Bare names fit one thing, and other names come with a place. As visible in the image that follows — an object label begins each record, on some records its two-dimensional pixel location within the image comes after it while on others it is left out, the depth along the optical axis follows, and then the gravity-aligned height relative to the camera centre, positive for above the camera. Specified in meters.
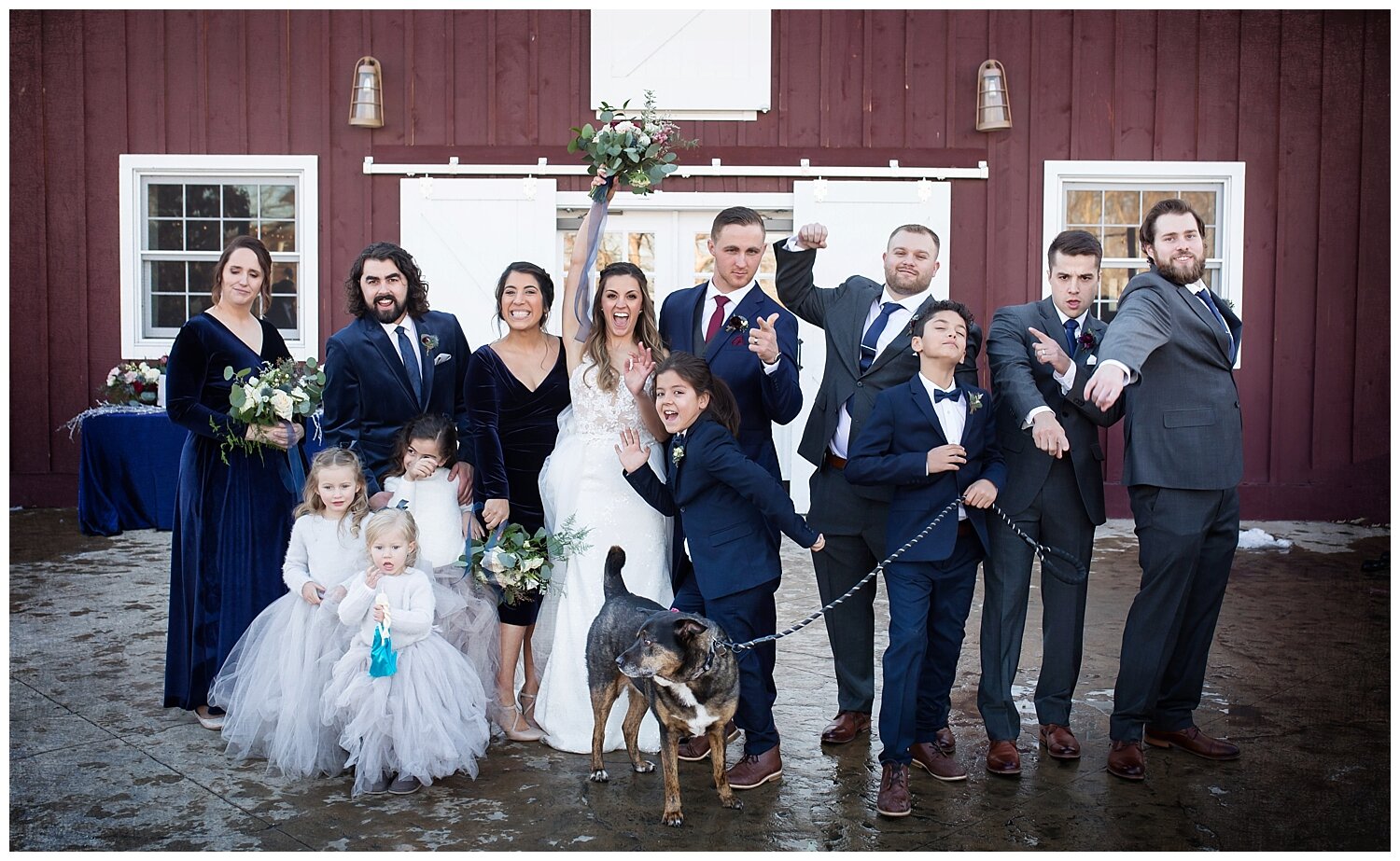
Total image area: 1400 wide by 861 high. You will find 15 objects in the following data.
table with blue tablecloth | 8.58 -0.84
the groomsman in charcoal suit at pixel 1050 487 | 3.95 -0.41
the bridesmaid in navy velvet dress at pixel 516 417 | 4.18 -0.21
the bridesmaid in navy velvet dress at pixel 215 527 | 4.41 -0.64
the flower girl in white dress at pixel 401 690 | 3.69 -1.05
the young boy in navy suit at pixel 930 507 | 3.69 -0.46
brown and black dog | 3.40 -0.91
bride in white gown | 4.12 -0.47
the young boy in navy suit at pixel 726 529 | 3.76 -0.54
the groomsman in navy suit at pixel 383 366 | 4.22 -0.03
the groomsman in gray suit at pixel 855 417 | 4.07 -0.19
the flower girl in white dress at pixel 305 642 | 3.84 -0.95
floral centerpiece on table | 8.93 -0.23
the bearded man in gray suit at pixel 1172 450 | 3.85 -0.27
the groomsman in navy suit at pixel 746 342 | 4.07 +0.07
